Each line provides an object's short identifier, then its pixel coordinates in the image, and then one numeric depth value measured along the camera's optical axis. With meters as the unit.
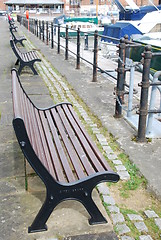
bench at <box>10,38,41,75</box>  7.75
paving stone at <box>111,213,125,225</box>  2.60
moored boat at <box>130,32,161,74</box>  11.69
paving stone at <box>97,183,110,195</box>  3.01
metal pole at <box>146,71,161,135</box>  4.01
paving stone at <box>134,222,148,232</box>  2.51
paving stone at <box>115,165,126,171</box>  3.43
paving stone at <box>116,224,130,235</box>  2.47
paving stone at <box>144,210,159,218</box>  2.68
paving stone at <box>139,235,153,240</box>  2.41
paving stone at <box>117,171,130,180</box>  3.27
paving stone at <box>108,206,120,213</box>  2.74
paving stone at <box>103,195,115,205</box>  2.86
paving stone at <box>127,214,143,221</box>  2.64
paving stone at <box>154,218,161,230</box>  2.56
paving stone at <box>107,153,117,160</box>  3.69
